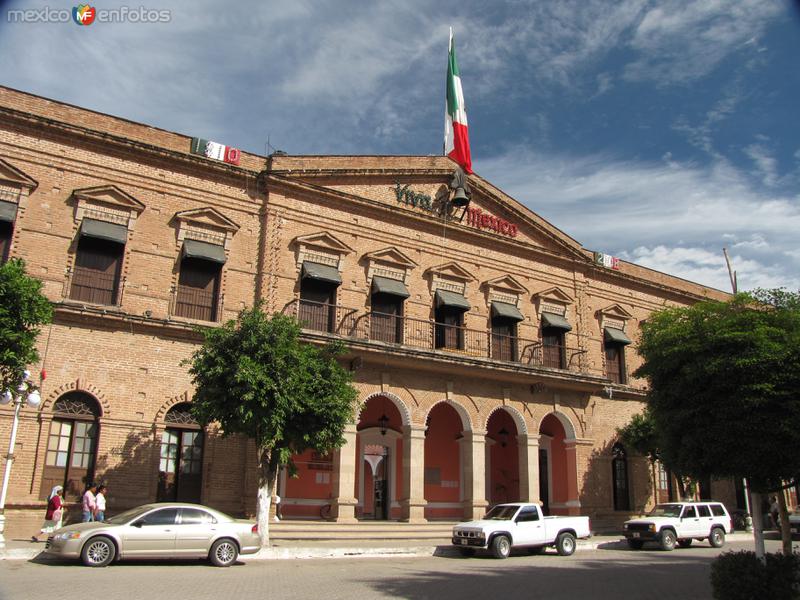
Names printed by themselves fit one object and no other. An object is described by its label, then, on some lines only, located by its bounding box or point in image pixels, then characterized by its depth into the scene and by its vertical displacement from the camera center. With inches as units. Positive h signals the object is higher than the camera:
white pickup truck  729.0 -45.8
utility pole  447.8 -18.9
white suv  879.1 -43.8
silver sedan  531.2 -43.2
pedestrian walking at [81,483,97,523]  648.4 -23.2
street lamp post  584.7 +65.4
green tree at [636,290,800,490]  441.4 +64.1
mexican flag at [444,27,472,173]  1032.8 +523.7
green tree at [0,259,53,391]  553.6 +124.5
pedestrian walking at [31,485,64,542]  644.7 -29.8
